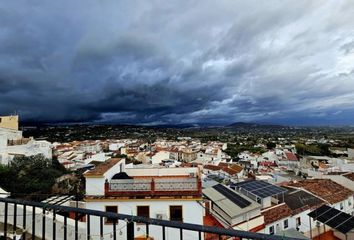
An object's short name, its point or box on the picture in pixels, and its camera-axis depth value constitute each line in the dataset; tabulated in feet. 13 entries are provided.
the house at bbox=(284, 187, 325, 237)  67.62
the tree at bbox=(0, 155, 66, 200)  81.61
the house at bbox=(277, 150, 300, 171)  194.22
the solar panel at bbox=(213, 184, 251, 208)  56.54
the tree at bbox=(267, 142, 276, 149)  337.41
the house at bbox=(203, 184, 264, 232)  51.96
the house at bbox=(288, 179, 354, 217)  81.40
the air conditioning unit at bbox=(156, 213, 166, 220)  44.65
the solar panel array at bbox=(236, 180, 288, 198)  70.08
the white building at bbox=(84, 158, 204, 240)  44.57
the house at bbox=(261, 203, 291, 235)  61.05
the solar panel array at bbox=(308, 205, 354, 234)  58.44
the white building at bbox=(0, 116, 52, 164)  101.78
